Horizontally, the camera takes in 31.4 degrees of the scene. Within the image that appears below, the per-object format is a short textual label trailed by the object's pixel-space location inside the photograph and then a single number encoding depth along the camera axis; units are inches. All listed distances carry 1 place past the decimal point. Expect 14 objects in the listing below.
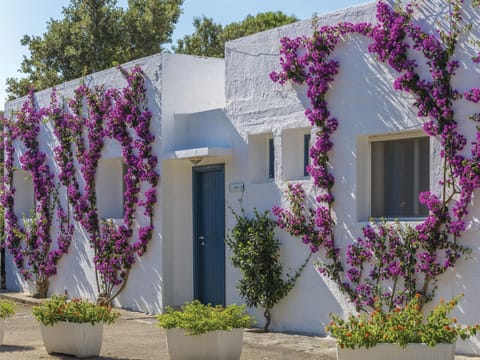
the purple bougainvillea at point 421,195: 379.2
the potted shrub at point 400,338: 282.0
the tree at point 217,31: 1288.1
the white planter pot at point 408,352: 281.7
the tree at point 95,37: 995.9
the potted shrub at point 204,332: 344.8
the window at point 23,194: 721.0
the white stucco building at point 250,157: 405.7
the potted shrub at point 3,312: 409.7
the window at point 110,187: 605.6
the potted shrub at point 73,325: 374.3
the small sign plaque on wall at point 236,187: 491.2
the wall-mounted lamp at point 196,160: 516.3
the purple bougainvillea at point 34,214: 649.6
